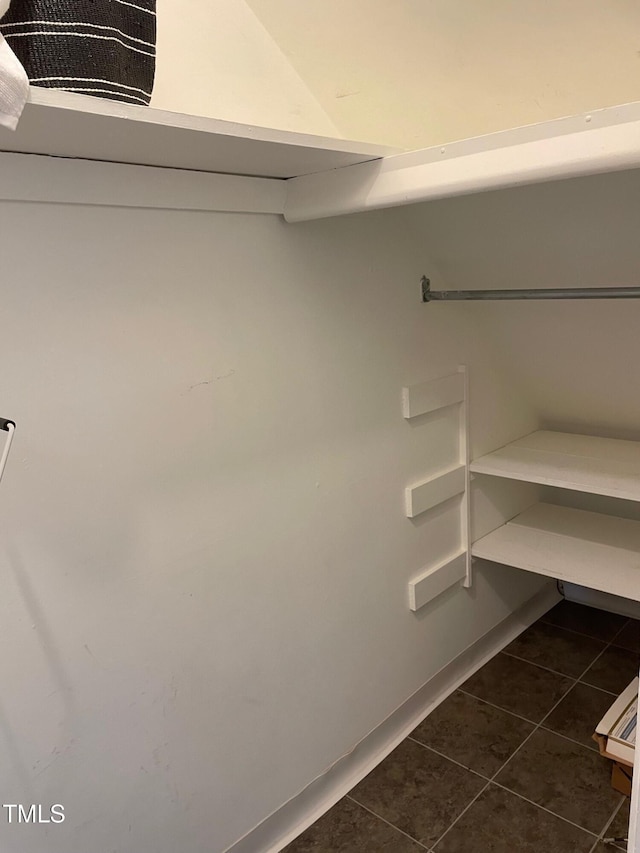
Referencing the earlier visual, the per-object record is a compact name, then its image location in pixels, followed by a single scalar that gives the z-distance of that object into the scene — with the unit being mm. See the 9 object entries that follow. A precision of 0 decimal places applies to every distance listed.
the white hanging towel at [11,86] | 769
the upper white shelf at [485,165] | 1004
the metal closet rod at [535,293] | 1526
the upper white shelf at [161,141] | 912
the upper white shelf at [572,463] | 1979
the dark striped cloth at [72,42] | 892
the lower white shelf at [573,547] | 2080
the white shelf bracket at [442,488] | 2008
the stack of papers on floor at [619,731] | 1743
